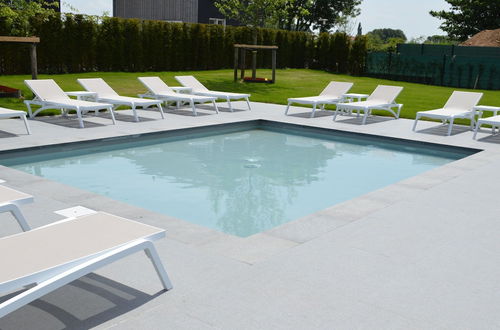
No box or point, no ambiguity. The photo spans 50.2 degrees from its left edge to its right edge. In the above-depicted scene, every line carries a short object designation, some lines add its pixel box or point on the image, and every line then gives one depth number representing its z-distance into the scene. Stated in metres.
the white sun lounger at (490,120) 10.23
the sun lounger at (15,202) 3.93
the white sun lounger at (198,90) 13.14
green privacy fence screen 23.48
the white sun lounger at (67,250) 2.84
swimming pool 6.60
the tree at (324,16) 44.22
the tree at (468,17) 35.83
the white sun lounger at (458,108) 10.76
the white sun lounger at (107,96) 11.13
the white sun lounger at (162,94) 12.43
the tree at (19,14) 14.25
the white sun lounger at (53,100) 10.13
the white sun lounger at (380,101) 11.96
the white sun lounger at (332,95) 12.81
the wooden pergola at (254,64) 18.94
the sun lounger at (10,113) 8.70
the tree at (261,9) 21.25
